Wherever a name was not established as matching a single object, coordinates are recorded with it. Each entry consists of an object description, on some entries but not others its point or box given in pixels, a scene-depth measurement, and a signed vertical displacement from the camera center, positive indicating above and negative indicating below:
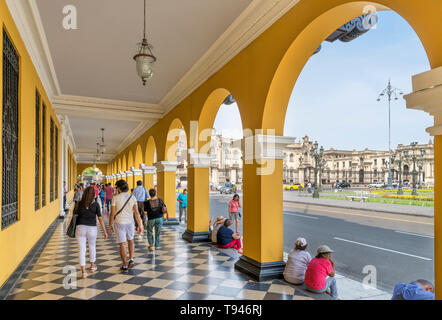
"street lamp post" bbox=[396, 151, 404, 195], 27.45 -2.47
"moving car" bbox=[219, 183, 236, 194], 38.66 -3.00
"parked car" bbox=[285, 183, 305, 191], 51.75 -3.83
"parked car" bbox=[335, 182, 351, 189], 57.64 -4.08
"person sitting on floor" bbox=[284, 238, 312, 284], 4.77 -1.60
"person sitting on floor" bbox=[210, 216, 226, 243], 7.79 -1.60
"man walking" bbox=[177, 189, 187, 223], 12.27 -1.39
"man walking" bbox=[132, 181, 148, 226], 9.78 -0.92
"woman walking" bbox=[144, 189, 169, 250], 7.07 -1.06
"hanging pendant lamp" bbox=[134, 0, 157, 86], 4.21 +1.46
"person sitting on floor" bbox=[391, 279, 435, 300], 2.83 -1.24
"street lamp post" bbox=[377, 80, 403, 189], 33.13 +7.14
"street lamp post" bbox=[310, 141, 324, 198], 28.55 +0.77
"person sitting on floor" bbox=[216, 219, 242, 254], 7.34 -1.81
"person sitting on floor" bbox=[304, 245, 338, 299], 4.34 -1.60
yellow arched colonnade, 2.67 +1.29
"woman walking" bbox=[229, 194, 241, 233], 10.94 -1.60
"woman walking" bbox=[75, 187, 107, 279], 5.14 -0.90
